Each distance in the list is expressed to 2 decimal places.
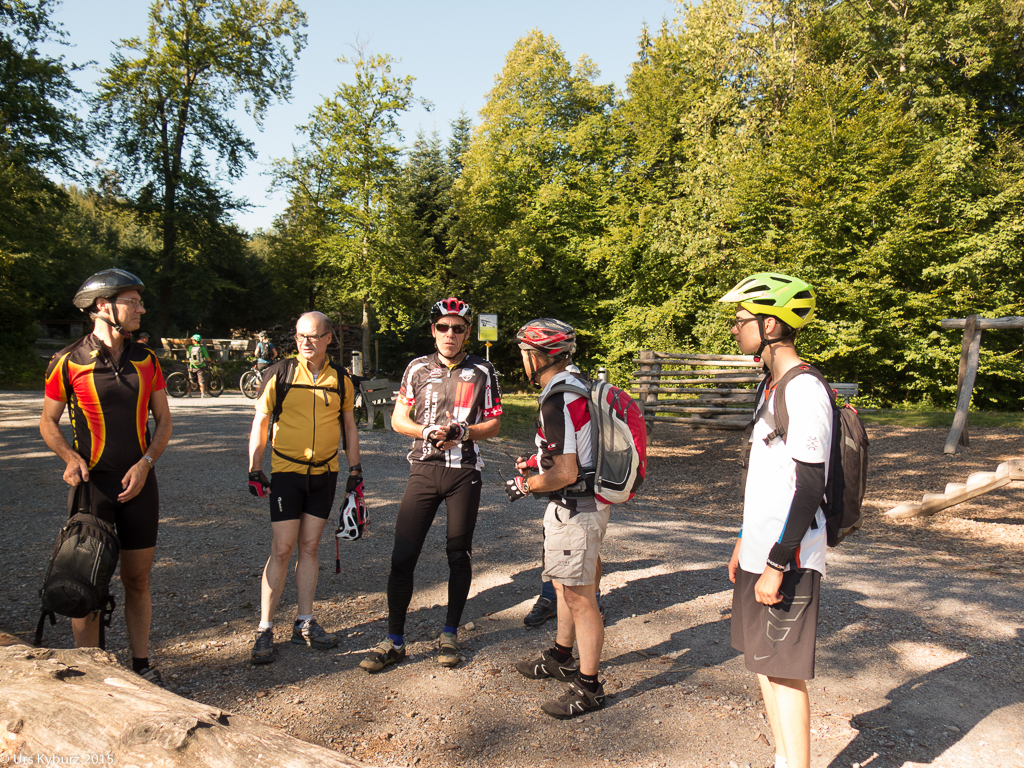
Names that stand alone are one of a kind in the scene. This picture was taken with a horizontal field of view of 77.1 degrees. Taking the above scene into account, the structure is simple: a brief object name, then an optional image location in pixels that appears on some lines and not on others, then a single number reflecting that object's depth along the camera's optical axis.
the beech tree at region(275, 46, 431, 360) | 19.45
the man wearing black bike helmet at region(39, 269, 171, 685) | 3.03
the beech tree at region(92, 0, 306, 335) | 28.33
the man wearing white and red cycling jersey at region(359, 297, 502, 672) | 3.54
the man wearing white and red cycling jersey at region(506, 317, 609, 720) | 3.02
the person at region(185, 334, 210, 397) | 17.20
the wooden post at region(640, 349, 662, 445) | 15.70
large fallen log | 1.87
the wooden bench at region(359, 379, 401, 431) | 12.56
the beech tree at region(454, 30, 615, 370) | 26.58
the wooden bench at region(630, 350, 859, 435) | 14.58
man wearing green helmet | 2.23
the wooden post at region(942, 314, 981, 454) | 11.11
